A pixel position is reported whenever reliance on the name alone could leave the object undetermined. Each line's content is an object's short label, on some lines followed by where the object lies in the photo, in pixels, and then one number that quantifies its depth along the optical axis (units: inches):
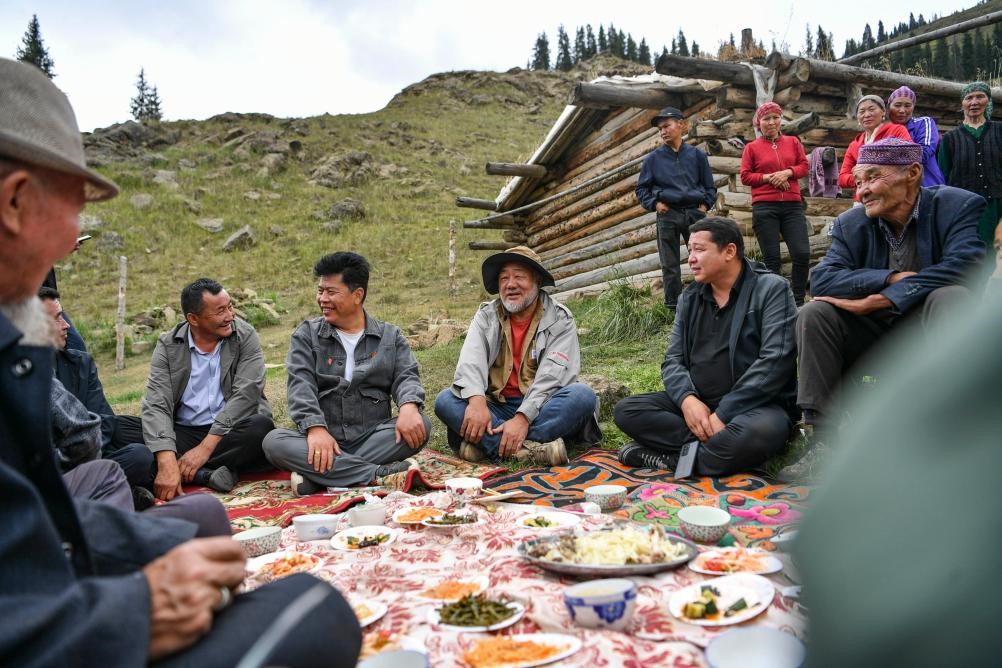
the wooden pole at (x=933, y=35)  370.6
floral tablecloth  69.4
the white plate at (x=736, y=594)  71.9
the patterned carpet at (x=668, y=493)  124.3
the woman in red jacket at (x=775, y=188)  272.7
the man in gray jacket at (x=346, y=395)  177.5
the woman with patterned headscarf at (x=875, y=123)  237.9
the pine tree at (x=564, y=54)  2842.0
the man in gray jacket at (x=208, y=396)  187.6
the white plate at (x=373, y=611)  76.8
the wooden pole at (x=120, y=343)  544.1
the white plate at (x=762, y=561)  85.0
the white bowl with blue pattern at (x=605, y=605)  70.1
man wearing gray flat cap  43.7
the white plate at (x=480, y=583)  85.3
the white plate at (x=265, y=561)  97.6
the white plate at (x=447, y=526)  111.0
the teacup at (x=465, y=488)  135.3
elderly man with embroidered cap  149.2
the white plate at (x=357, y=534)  107.9
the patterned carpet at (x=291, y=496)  152.9
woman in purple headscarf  242.7
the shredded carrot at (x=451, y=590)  83.7
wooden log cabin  328.8
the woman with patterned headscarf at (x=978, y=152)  247.0
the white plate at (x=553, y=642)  64.0
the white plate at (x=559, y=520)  111.7
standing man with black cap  290.2
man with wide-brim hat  185.9
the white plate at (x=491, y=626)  72.2
